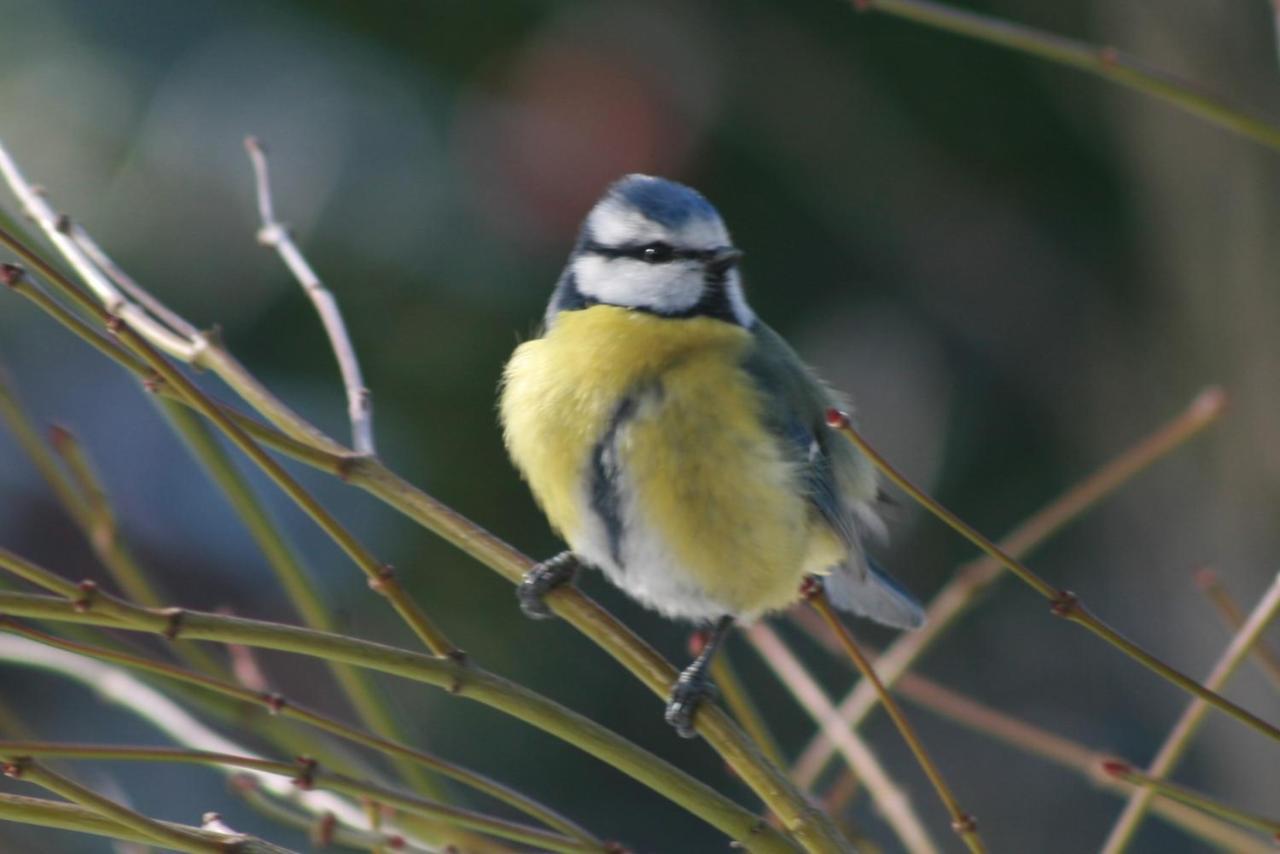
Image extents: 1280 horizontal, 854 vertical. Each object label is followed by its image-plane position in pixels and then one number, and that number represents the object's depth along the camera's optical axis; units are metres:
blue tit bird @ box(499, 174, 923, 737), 3.84
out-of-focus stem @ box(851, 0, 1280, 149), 3.78
